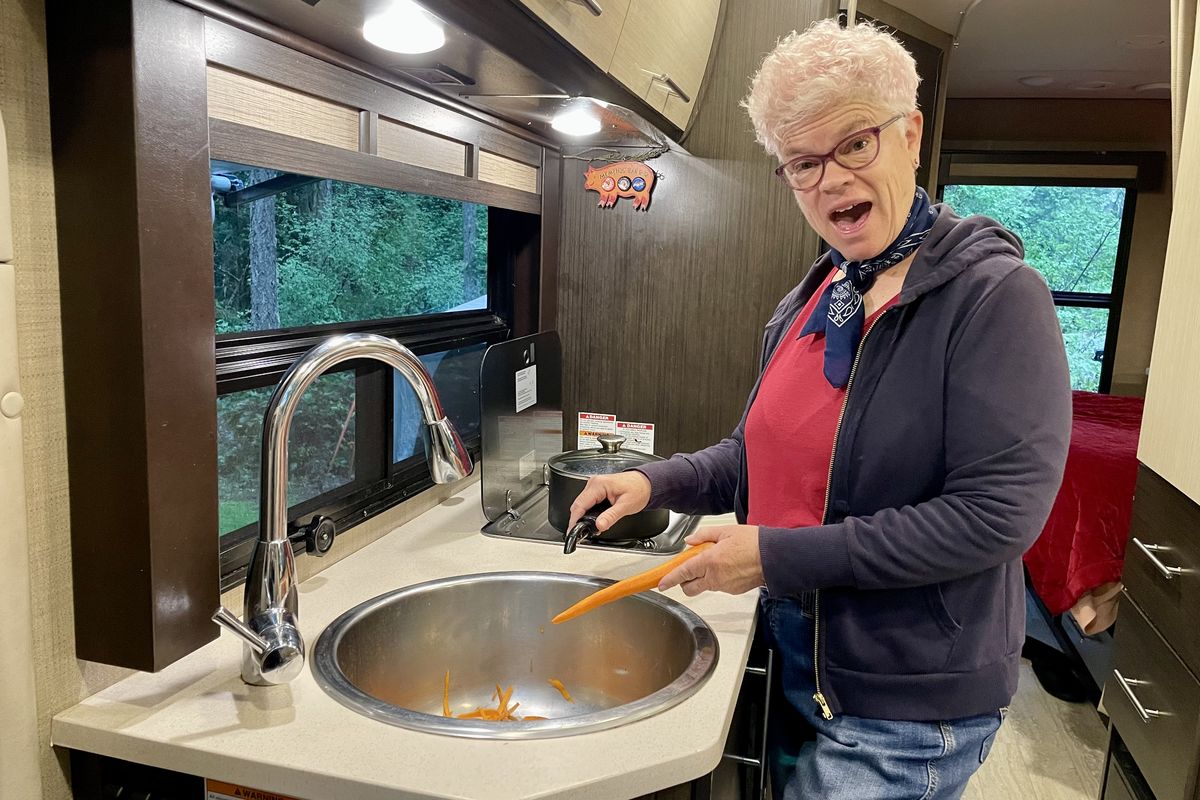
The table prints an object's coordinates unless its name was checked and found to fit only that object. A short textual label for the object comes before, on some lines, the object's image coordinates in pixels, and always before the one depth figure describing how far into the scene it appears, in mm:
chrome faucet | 1022
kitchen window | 1360
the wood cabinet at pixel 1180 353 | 1718
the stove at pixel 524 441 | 1747
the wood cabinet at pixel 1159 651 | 1672
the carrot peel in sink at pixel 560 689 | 1447
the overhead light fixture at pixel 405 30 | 1070
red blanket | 2836
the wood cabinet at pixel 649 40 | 1269
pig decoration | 2113
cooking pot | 1653
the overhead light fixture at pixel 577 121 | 1544
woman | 1014
